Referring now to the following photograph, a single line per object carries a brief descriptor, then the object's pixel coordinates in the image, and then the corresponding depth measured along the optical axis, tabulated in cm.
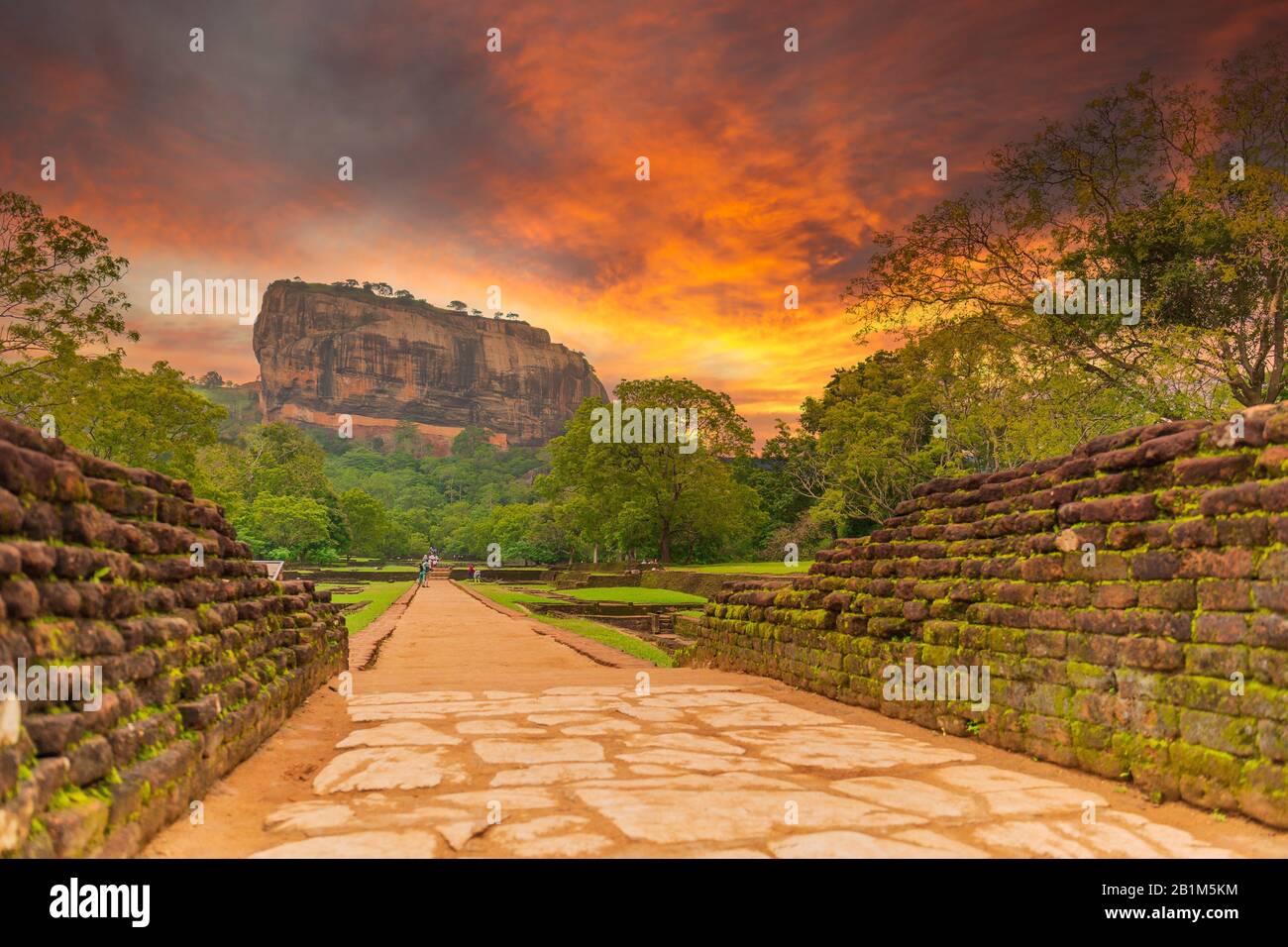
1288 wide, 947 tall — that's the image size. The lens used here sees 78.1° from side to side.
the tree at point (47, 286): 1856
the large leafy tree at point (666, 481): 4450
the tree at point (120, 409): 1917
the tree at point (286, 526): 5122
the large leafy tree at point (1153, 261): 1566
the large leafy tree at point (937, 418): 2167
